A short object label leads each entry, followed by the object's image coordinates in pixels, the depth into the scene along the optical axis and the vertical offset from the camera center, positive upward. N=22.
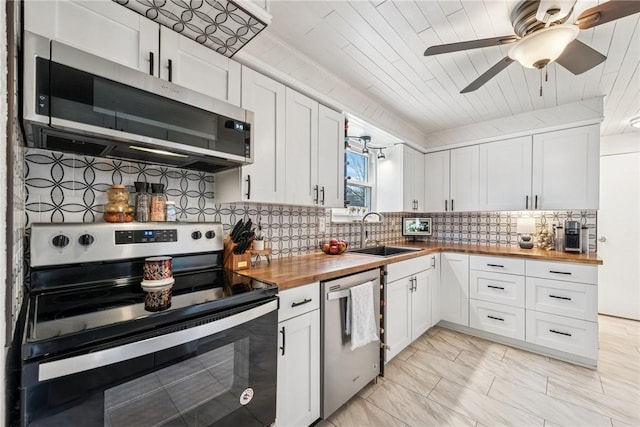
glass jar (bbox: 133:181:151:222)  1.38 +0.05
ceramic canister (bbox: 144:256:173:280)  1.15 -0.25
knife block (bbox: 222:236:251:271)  1.60 -0.28
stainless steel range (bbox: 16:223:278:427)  0.71 -0.39
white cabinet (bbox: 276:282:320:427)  1.36 -0.76
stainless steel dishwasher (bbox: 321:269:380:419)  1.58 -0.88
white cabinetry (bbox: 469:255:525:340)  2.61 -0.81
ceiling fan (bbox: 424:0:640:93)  1.22 +0.90
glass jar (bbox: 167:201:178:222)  1.48 +0.00
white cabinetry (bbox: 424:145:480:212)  3.25 +0.42
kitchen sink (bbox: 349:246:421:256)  2.81 -0.40
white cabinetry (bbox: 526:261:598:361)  2.29 -0.82
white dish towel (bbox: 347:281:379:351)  1.71 -0.67
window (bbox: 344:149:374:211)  3.13 +0.39
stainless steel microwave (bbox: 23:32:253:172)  0.92 +0.40
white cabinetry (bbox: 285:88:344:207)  1.84 +0.44
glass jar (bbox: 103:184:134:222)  1.29 +0.03
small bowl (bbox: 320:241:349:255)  2.35 -0.32
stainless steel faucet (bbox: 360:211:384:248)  2.85 -0.19
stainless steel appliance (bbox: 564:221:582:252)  2.67 -0.22
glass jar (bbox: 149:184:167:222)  1.41 +0.04
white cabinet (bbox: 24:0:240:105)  0.99 +0.72
